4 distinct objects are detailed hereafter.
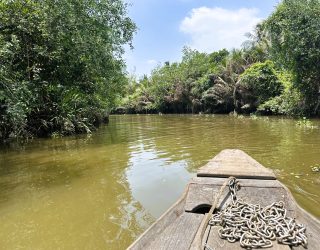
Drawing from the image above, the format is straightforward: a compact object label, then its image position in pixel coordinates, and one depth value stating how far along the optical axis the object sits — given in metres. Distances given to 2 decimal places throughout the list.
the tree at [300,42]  13.62
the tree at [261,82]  19.54
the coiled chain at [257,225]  1.86
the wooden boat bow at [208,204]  1.98
